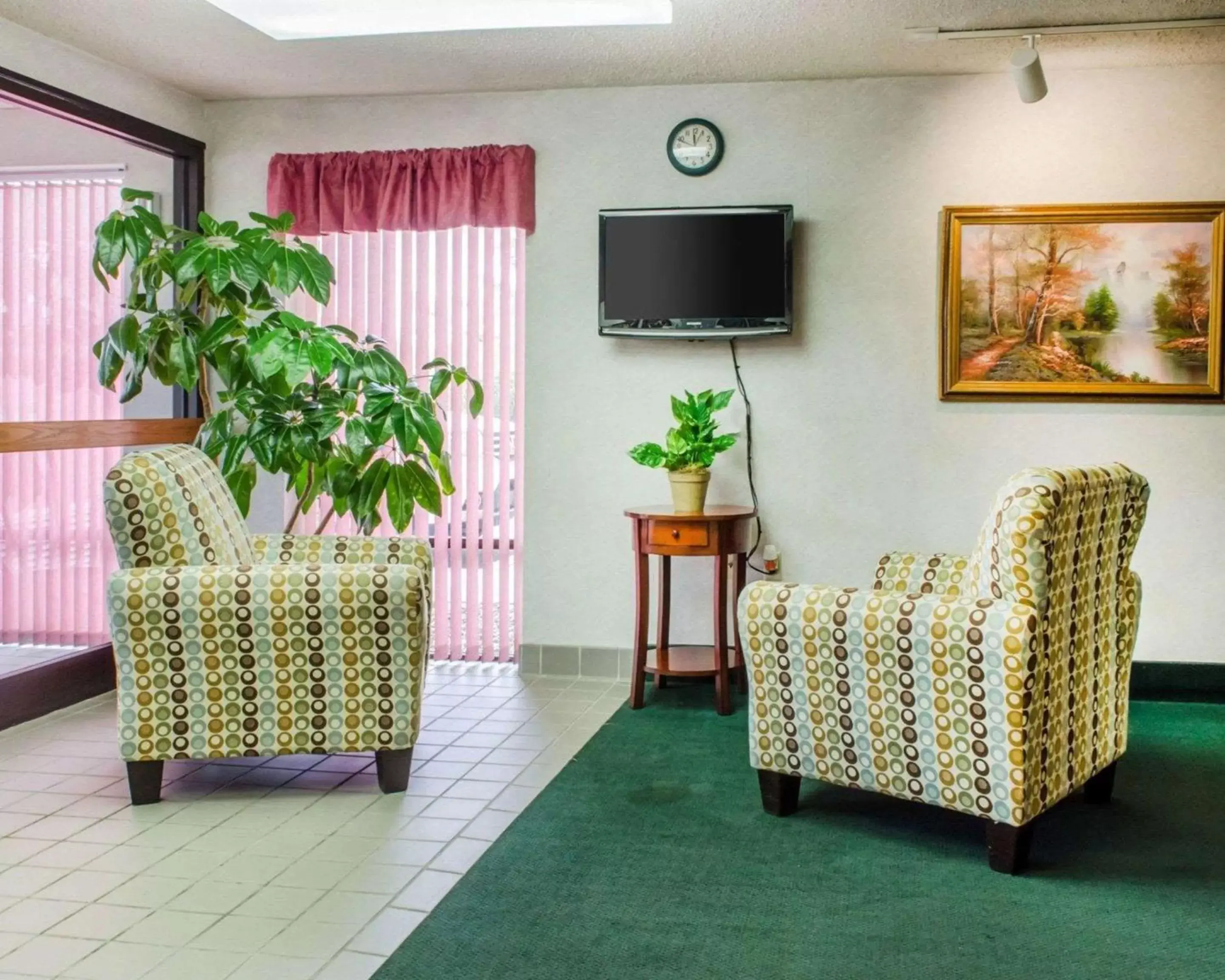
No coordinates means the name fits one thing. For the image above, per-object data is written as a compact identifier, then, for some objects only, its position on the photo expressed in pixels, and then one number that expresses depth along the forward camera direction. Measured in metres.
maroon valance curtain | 5.02
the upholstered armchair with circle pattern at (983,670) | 2.69
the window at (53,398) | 4.41
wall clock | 4.92
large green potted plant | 4.30
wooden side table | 4.42
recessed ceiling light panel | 4.23
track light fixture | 4.06
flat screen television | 4.75
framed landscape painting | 4.63
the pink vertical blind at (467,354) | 5.17
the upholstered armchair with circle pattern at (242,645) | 3.20
